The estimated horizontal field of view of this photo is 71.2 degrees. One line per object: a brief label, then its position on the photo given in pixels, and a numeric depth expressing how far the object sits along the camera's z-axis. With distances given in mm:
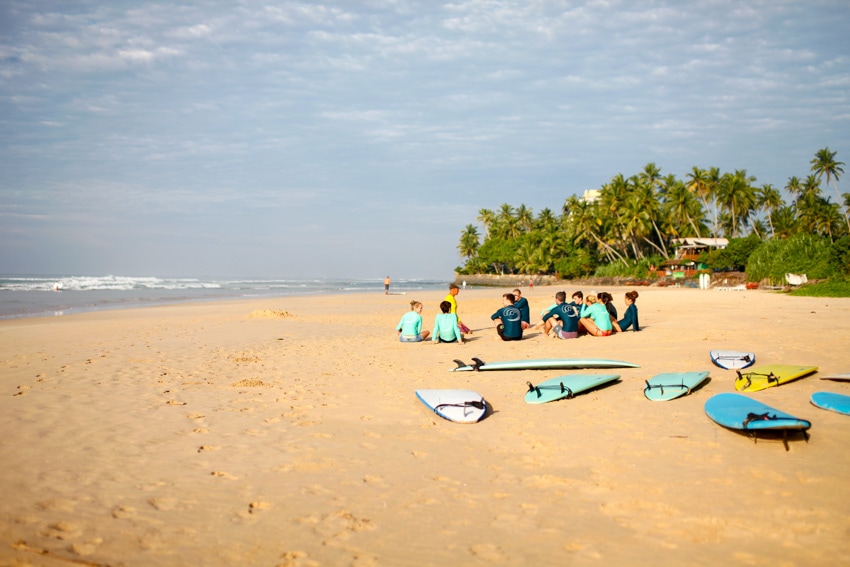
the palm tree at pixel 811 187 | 70181
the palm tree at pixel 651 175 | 69250
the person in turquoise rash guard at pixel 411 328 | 12305
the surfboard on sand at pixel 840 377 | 6838
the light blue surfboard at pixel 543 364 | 8297
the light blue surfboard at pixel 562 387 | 6789
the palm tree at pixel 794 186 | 71750
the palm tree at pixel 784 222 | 68450
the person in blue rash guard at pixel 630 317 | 12766
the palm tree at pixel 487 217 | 103188
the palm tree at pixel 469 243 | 106688
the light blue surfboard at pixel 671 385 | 6547
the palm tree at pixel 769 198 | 70812
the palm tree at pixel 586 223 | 71938
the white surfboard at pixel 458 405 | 6074
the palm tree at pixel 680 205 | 65750
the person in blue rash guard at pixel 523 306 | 12508
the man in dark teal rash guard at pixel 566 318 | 12125
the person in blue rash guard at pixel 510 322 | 12047
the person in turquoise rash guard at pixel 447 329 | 11930
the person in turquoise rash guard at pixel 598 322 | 12250
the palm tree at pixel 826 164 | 66500
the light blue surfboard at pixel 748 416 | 4887
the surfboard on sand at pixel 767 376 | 6727
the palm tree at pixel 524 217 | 98062
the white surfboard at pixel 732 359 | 7922
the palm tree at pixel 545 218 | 93625
